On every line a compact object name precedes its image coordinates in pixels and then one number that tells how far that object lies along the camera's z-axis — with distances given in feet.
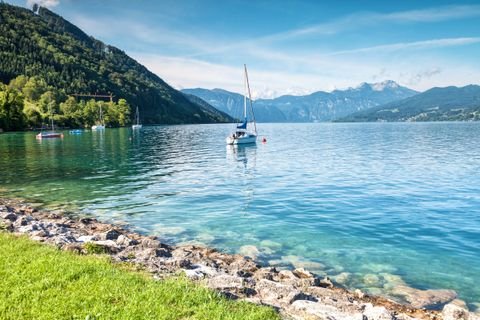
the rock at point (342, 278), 58.93
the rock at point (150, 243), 66.23
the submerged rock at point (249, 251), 70.14
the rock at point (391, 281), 56.95
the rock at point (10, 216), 77.57
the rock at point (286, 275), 54.70
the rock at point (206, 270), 48.36
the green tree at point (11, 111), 546.67
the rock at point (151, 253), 55.46
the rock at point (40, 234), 62.08
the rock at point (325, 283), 54.58
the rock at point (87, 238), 63.41
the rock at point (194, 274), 45.42
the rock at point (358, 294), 51.24
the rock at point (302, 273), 57.16
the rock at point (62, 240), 56.97
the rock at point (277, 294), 40.37
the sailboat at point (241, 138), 335.06
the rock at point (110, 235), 69.35
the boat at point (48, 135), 430.16
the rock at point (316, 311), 36.24
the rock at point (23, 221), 72.33
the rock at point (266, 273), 54.95
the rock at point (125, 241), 64.80
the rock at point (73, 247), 53.33
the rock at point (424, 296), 50.83
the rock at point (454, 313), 42.88
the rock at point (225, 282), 42.32
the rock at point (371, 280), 57.77
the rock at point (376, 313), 37.81
